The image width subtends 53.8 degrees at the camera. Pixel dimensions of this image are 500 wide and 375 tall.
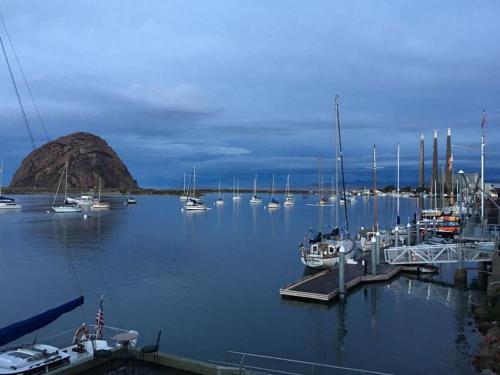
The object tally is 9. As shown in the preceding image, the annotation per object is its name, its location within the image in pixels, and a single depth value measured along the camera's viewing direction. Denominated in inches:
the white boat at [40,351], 601.3
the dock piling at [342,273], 1290.6
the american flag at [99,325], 813.9
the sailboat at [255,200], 7670.8
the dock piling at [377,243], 1519.2
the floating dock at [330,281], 1261.2
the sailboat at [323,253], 1648.0
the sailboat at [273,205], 6344.0
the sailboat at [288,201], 6812.0
